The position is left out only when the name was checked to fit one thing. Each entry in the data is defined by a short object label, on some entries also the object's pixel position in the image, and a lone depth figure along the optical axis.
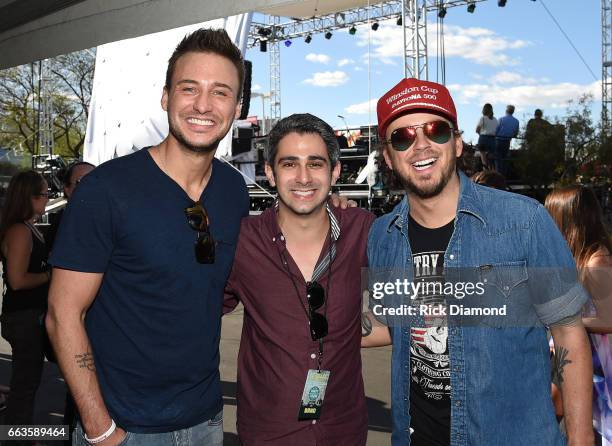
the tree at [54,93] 30.59
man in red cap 1.93
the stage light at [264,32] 27.05
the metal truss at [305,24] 23.05
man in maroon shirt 2.25
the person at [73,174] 4.50
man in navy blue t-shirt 1.94
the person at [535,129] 16.53
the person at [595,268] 2.83
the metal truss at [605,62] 25.86
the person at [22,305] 3.98
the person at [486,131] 12.80
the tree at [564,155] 16.61
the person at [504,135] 13.02
